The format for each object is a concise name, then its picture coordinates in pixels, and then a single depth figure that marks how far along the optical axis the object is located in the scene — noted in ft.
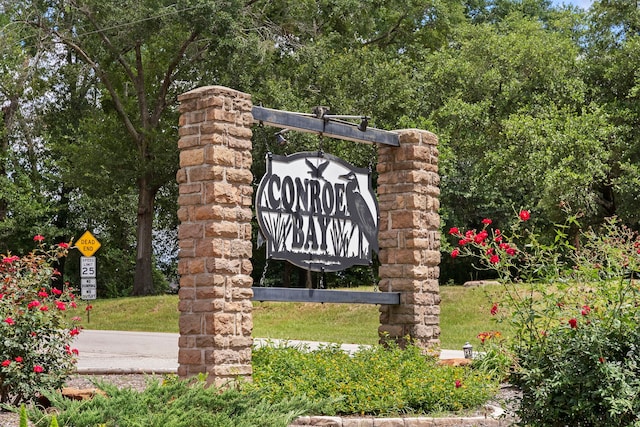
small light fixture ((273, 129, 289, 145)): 32.70
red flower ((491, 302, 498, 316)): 23.26
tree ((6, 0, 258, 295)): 97.60
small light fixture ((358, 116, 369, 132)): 34.85
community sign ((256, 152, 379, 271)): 31.78
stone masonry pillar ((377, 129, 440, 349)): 36.06
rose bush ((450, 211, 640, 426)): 18.94
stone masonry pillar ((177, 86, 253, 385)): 28.99
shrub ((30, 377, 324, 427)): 16.39
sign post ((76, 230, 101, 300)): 90.58
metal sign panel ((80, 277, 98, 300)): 89.97
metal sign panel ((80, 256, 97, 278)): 91.66
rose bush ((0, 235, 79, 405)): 28.81
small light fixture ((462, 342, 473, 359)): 39.75
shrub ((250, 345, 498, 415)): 27.91
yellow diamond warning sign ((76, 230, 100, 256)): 94.68
